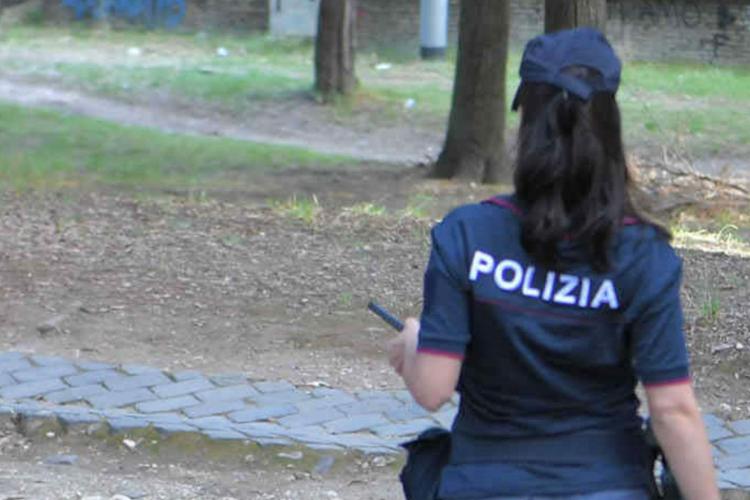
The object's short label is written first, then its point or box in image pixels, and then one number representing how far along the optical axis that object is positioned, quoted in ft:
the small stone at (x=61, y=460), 37.96
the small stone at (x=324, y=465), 36.76
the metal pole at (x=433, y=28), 174.04
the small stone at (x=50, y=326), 48.27
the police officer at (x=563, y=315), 17.34
